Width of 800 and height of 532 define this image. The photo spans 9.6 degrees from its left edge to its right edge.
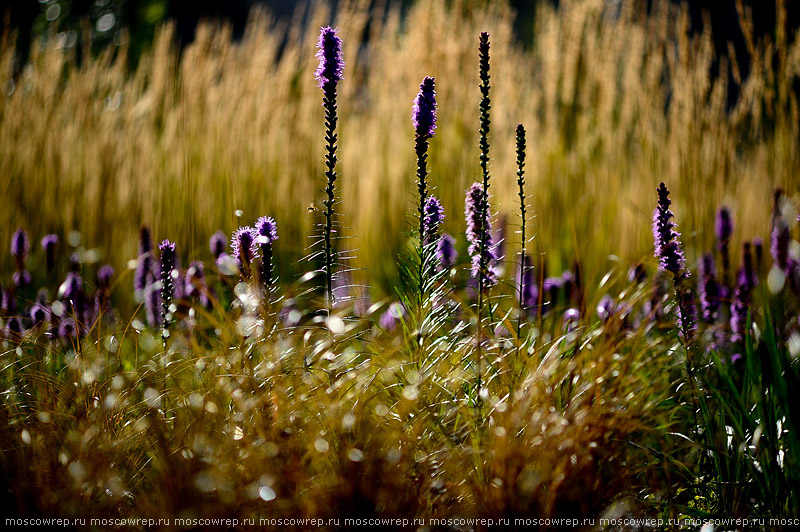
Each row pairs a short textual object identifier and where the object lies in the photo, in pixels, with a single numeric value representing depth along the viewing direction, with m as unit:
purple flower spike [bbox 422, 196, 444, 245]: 7.57
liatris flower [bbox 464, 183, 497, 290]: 7.52
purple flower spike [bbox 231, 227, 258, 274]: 7.50
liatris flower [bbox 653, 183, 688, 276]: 7.52
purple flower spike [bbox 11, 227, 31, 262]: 7.98
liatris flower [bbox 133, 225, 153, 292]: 8.01
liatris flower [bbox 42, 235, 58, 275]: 8.02
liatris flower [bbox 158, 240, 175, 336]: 7.65
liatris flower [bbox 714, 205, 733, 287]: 7.94
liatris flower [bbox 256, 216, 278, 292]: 7.47
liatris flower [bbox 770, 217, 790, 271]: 7.68
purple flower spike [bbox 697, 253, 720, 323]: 7.77
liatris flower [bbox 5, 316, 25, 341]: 8.00
